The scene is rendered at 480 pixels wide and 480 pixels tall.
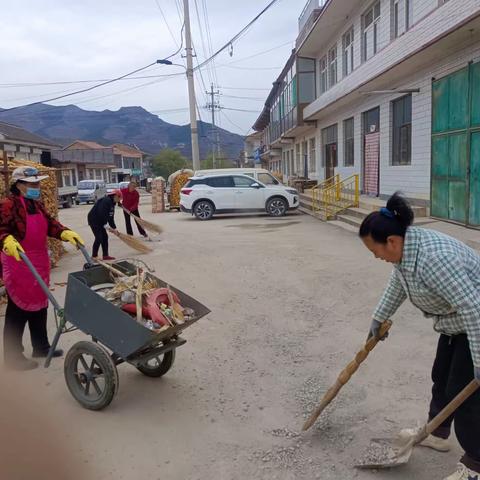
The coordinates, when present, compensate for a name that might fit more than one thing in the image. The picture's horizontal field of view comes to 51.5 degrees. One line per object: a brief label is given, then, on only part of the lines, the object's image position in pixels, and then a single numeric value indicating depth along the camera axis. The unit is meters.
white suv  17.83
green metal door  9.96
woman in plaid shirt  2.21
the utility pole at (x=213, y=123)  75.11
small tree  77.81
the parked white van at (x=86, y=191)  34.44
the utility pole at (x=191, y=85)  25.77
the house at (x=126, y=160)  66.62
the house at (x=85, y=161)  46.75
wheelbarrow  3.35
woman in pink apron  4.22
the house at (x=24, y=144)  27.05
